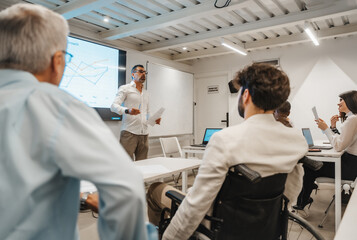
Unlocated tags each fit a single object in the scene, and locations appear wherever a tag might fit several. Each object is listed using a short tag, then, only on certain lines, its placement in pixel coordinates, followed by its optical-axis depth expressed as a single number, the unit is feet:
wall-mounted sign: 23.59
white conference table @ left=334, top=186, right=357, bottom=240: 3.32
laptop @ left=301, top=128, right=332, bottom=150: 11.72
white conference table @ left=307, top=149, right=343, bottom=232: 9.29
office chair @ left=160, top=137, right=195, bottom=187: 14.59
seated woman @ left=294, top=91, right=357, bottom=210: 9.51
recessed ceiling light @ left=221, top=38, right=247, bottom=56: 16.35
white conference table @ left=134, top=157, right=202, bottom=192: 6.31
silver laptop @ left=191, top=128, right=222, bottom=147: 14.26
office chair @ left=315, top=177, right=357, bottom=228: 9.63
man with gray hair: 1.77
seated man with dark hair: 3.68
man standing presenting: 13.09
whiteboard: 18.81
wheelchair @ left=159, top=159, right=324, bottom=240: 3.66
